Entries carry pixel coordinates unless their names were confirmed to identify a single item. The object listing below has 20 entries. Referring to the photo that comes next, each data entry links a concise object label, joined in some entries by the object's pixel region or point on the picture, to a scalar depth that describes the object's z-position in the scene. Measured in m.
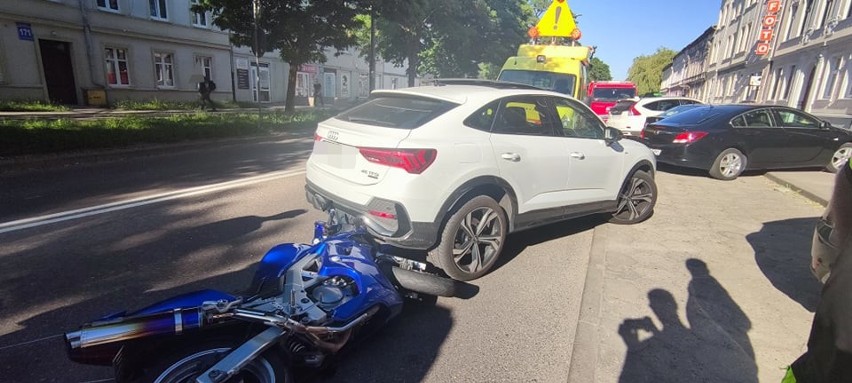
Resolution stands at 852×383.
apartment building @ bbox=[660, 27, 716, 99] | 53.93
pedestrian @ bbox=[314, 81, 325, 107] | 29.27
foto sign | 30.16
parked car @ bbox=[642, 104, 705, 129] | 10.56
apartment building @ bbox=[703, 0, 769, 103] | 34.84
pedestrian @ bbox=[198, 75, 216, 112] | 21.98
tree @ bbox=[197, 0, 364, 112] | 15.42
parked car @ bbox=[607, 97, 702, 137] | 14.35
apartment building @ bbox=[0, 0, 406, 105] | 19.20
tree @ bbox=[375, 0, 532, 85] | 28.08
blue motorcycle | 1.95
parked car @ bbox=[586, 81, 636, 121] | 20.04
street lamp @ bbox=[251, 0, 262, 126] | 14.12
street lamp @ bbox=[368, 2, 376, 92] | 22.38
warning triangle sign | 13.72
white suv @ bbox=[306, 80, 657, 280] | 3.58
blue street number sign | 18.88
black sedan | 9.12
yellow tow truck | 11.27
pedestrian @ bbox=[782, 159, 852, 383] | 1.21
